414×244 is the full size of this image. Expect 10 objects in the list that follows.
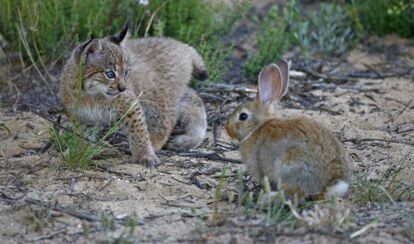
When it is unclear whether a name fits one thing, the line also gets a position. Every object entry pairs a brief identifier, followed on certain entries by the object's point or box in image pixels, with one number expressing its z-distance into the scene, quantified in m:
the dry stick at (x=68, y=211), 10.61
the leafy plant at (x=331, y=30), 20.47
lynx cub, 14.03
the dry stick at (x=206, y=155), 13.91
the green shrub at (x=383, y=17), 20.31
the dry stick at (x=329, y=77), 18.55
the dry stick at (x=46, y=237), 10.14
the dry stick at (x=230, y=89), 16.84
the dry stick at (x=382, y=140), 14.55
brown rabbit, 10.73
